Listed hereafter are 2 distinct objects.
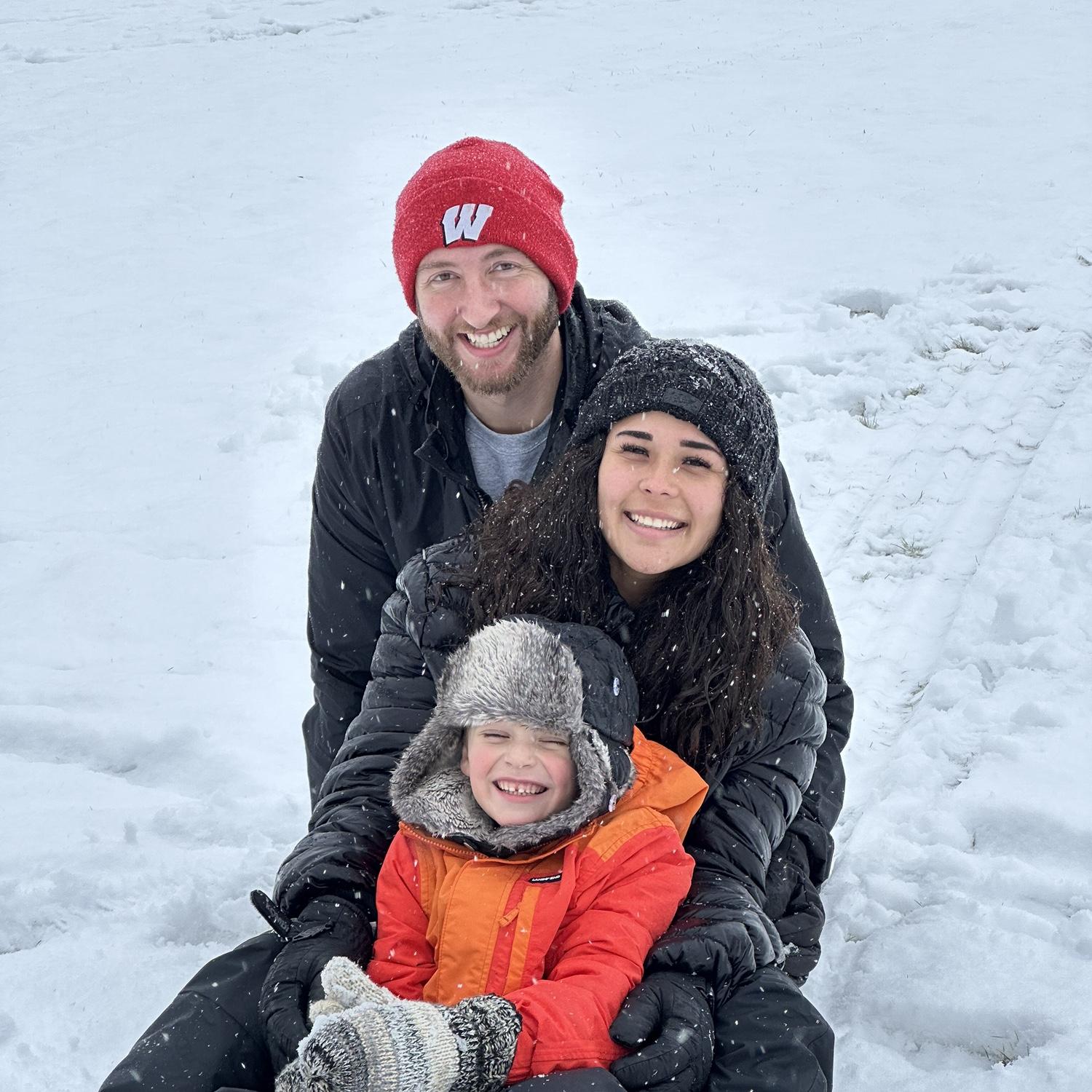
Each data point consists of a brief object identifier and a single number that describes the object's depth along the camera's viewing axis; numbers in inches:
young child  80.3
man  123.5
